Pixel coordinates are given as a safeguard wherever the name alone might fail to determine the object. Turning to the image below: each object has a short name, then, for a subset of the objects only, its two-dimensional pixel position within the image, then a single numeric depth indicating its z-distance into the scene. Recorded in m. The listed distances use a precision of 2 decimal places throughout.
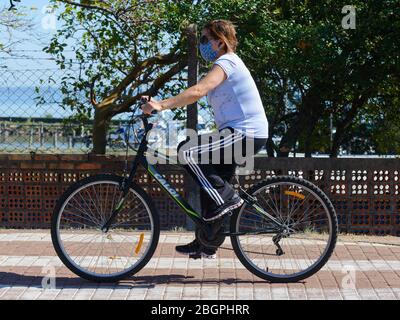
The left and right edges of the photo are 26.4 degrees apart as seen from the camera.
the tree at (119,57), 10.11
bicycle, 6.33
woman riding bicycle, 6.14
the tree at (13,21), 10.71
